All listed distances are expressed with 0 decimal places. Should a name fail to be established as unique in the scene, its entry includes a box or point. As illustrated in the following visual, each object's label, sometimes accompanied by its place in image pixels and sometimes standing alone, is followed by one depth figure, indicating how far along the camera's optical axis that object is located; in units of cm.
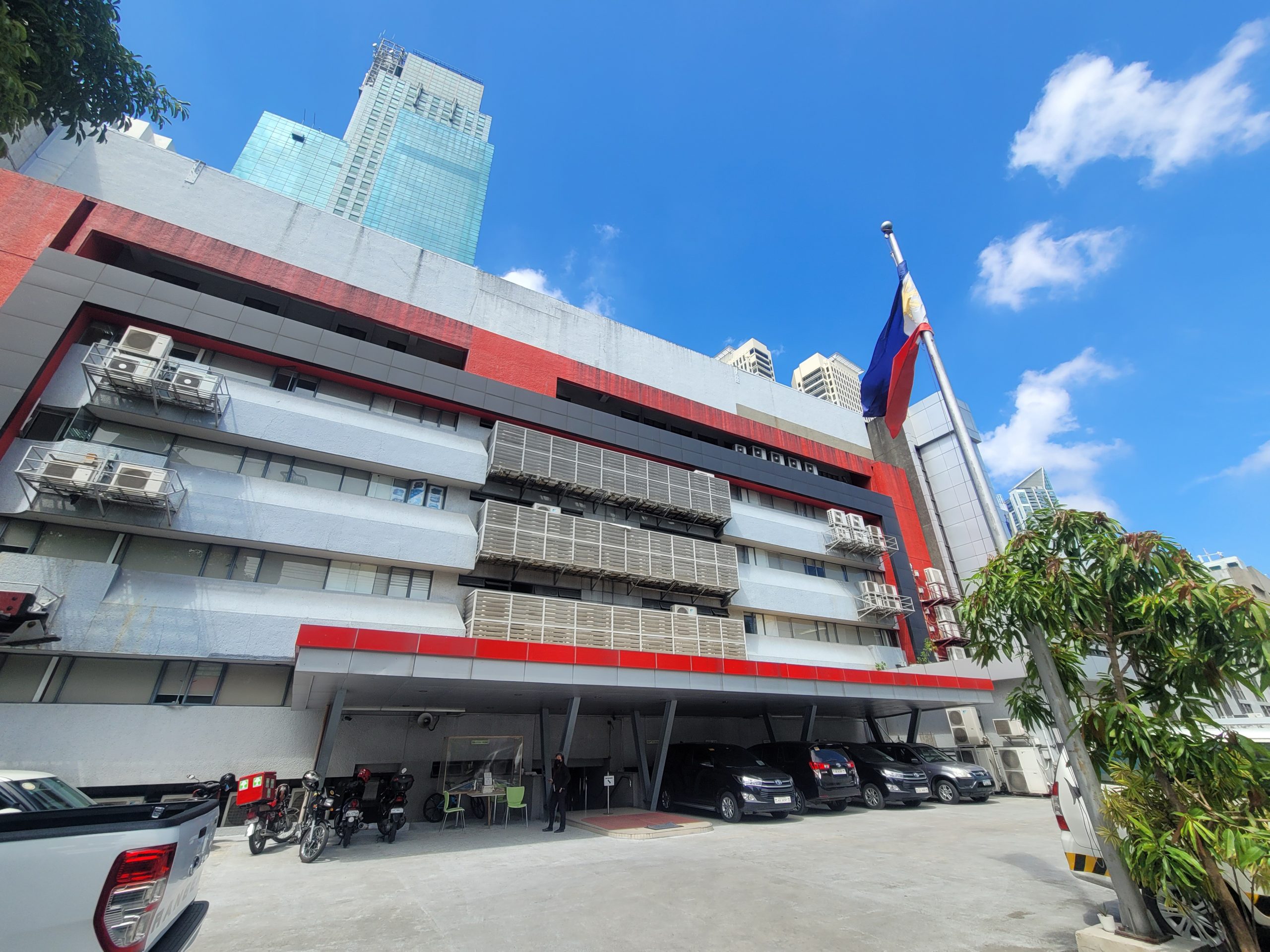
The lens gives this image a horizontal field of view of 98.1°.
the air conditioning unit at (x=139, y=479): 1302
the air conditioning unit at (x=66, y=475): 1243
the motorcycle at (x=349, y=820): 1034
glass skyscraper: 9706
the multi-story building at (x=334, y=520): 1266
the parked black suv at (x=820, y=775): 1406
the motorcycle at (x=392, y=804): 1127
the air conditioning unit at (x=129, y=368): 1402
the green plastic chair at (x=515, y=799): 1355
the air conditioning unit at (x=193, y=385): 1440
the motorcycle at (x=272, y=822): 995
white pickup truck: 213
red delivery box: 1072
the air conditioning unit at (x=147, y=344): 1461
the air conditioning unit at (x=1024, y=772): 1830
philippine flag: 977
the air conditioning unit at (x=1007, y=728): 2228
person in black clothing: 1217
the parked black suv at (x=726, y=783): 1275
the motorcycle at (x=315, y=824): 905
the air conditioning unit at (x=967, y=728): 2327
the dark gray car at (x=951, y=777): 1622
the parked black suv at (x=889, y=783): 1492
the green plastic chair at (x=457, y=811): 1316
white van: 418
